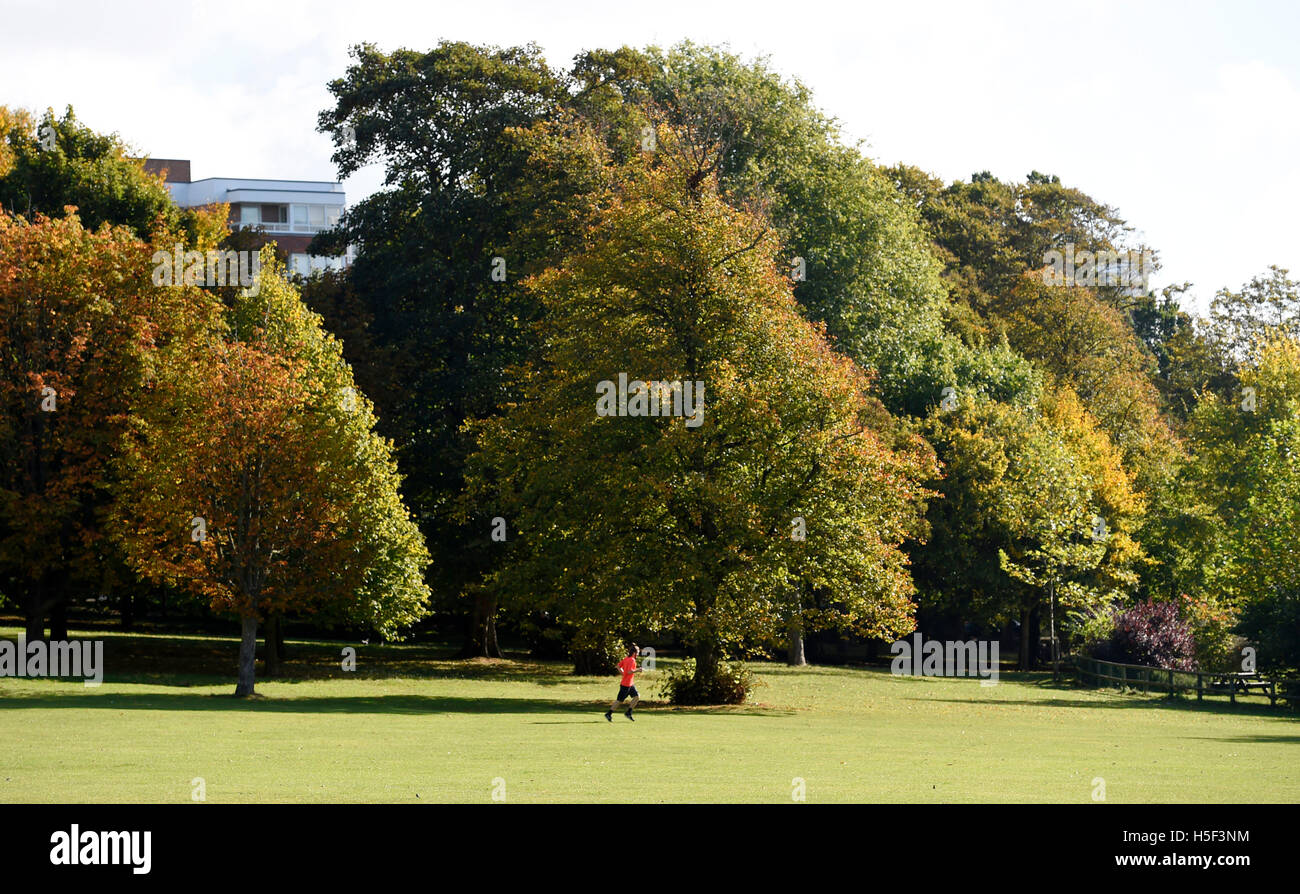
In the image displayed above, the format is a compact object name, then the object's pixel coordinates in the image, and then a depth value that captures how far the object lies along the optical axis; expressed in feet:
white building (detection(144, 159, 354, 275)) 382.22
